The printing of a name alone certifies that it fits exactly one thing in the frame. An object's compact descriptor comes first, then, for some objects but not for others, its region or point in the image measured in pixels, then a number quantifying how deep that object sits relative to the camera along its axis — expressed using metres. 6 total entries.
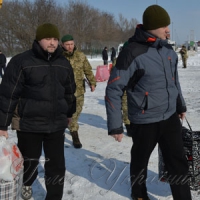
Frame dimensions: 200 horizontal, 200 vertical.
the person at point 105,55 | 26.48
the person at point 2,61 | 16.61
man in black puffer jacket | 2.65
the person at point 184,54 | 21.04
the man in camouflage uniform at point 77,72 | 4.59
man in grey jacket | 2.52
